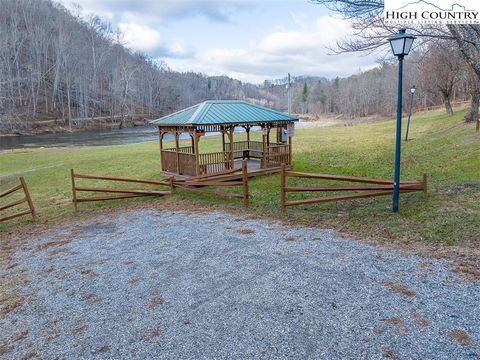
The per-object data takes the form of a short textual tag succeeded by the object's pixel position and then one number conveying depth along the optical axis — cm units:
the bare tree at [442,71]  2441
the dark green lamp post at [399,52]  657
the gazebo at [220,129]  1324
